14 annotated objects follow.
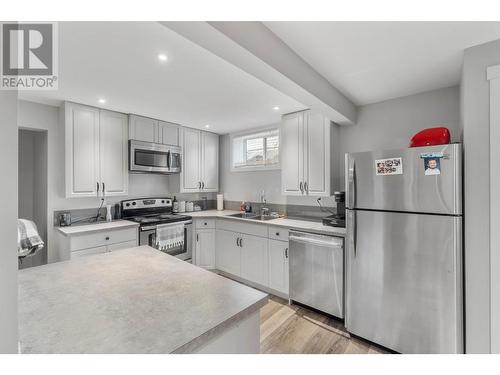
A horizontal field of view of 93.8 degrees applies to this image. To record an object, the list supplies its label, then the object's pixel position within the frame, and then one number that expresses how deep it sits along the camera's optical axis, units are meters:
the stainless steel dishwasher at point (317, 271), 2.38
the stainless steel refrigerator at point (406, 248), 1.67
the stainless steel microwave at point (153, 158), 3.21
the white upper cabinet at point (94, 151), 2.75
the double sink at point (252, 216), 3.52
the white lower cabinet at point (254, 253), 2.90
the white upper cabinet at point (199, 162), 3.92
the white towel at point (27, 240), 1.00
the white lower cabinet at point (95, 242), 2.49
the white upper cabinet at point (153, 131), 3.24
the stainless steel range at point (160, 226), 3.07
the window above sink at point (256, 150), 3.79
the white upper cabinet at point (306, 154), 2.84
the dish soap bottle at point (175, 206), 3.97
